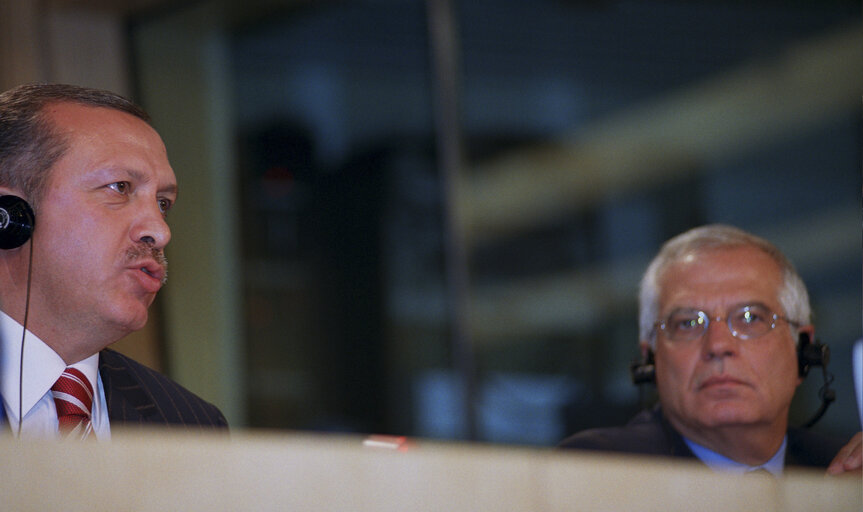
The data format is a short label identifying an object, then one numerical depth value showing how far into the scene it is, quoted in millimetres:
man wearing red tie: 2499
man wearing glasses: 2784
